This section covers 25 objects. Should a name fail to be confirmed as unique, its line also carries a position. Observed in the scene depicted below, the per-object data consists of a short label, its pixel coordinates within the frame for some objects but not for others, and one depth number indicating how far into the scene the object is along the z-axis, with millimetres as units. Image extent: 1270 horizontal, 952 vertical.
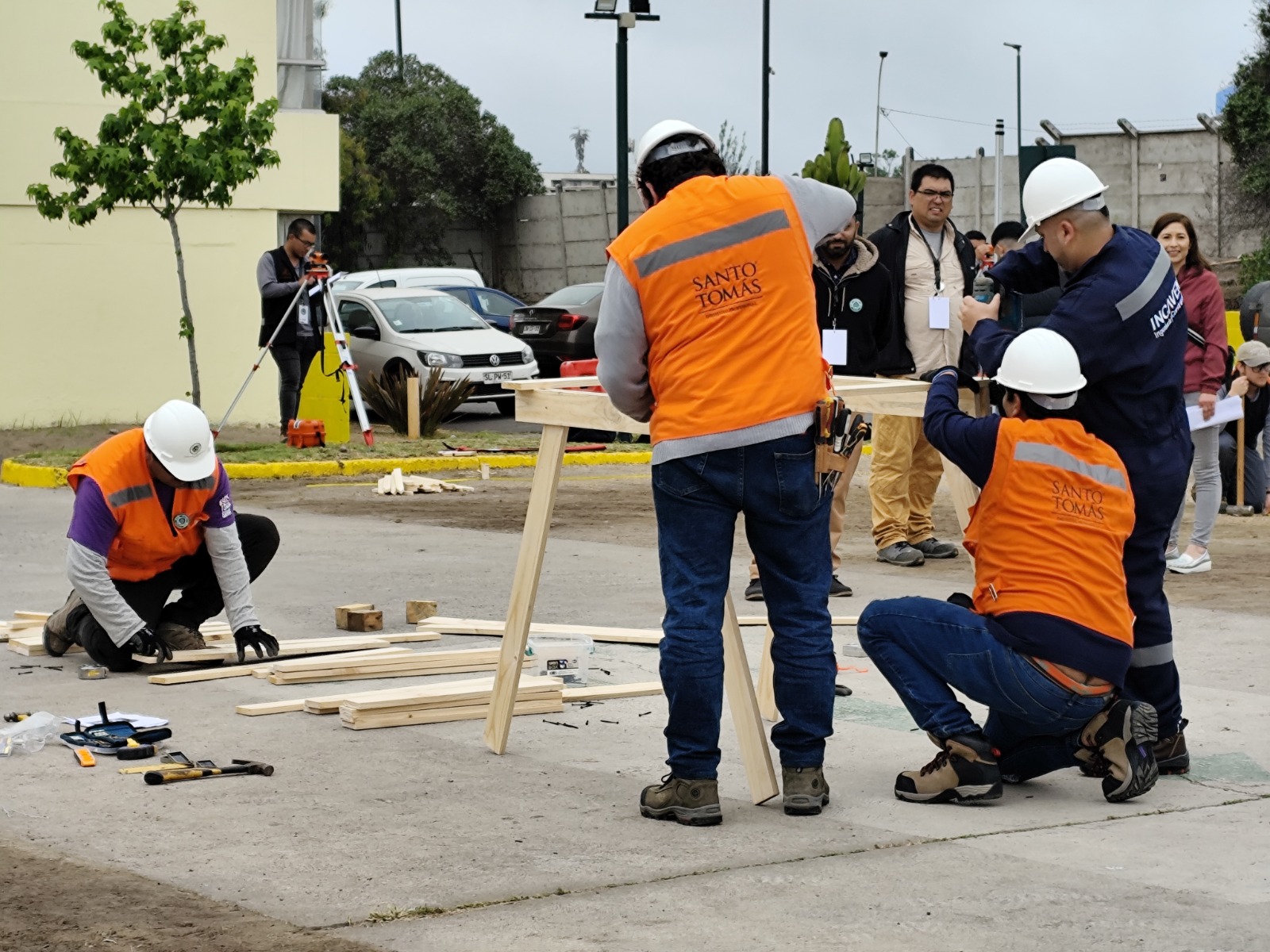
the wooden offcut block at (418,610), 9258
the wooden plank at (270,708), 7066
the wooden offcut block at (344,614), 9109
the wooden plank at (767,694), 7023
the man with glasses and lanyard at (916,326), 10789
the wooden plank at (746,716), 5781
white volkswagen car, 23297
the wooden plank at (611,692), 7383
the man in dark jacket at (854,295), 10594
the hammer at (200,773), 5992
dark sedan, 24922
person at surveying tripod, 17750
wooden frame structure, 6004
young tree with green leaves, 18516
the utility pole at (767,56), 41812
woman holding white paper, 10930
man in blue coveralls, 5875
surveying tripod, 17594
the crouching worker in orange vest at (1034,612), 5617
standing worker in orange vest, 5402
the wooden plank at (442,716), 6824
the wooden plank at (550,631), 8617
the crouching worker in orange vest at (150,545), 7688
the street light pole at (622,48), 21938
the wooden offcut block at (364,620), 9039
